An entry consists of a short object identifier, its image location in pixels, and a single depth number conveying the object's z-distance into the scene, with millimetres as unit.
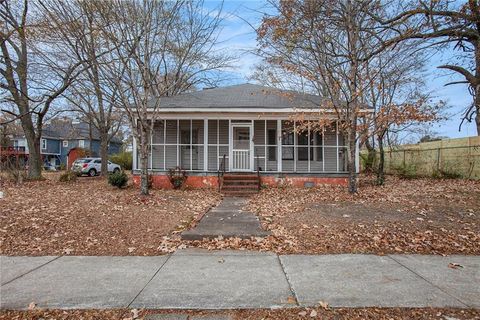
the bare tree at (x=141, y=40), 10086
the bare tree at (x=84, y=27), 9656
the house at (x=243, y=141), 14648
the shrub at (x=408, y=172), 18397
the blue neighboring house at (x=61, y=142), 47875
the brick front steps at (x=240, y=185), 12820
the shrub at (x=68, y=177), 17881
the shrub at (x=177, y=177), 14406
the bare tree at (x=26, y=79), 14172
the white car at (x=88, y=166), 26470
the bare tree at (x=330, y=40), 9820
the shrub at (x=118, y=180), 14281
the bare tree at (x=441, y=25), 8367
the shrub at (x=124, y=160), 34250
